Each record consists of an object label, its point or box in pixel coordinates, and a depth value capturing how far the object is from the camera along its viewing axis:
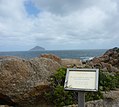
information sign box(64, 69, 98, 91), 2.31
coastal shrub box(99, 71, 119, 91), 3.37
